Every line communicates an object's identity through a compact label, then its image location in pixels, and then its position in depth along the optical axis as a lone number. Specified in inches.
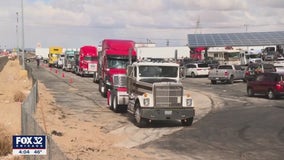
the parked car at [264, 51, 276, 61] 3208.7
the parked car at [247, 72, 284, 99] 1171.3
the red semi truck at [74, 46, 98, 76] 2127.2
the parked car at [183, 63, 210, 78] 2358.5
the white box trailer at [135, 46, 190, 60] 4334.6
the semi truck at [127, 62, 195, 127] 722.8
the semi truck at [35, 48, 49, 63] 5016.2
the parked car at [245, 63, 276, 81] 1742.1
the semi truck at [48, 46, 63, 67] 3523.6
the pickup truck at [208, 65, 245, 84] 1820.9
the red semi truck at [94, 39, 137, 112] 1189.8
